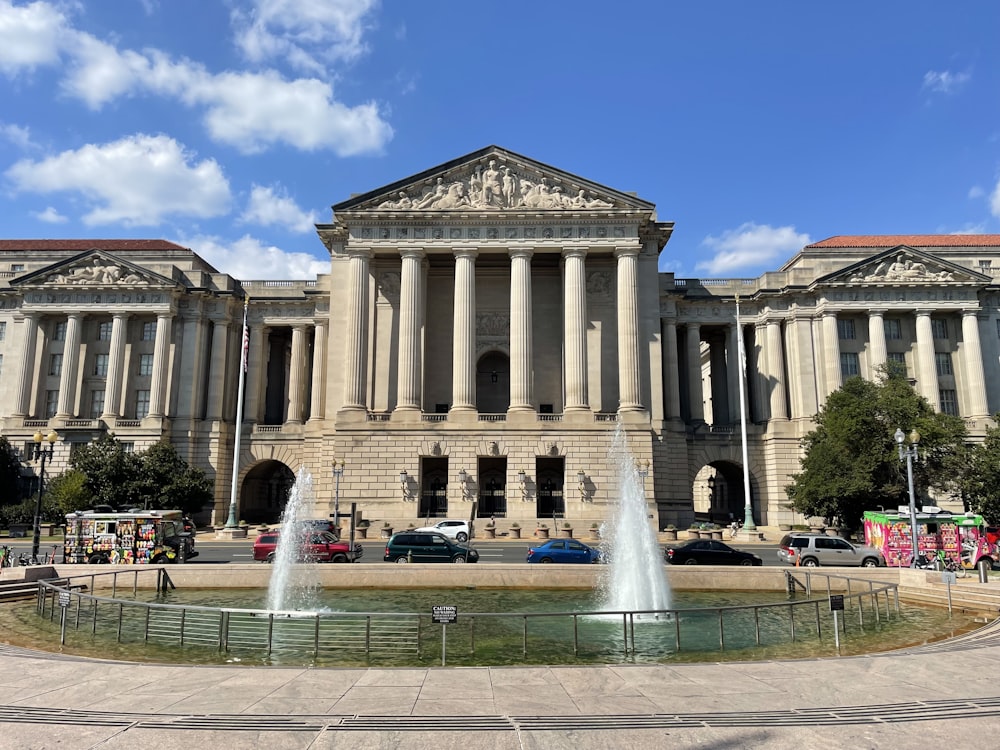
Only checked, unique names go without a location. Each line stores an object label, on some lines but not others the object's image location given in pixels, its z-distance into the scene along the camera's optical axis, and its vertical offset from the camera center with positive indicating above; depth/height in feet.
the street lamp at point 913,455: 89.67 +4.64
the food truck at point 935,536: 102.63 -6.82
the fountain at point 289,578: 69.10 -9.40
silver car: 99.25 -8.90
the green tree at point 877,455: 141.69 +7.15
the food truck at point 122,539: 103.91 -7.72
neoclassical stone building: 170.91 +39.03
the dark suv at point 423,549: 96.73 -8.44
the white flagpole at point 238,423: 161.48 +15.81
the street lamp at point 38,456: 98.86 +5.01
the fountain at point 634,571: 68.03 -8.14
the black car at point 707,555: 94.99 -8.94
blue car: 94.68 -8.79
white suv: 133.49 -7.96
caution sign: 41.16 -7.41
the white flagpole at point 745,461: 153.17 +6.34
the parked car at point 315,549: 95.71 -8.54
